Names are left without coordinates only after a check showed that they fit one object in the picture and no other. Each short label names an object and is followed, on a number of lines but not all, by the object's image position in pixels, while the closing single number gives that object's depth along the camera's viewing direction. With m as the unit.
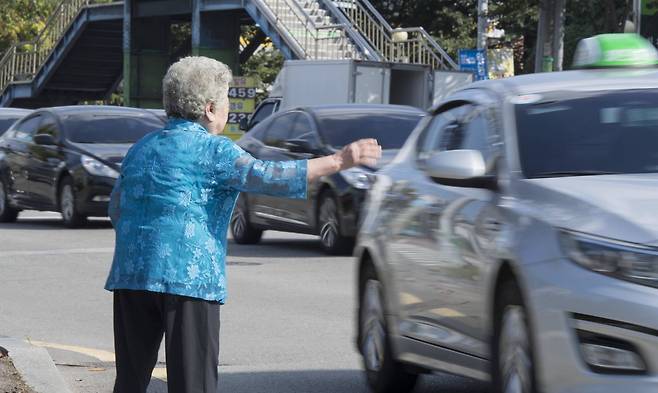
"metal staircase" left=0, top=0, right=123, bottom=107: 50.56
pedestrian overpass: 42.59
